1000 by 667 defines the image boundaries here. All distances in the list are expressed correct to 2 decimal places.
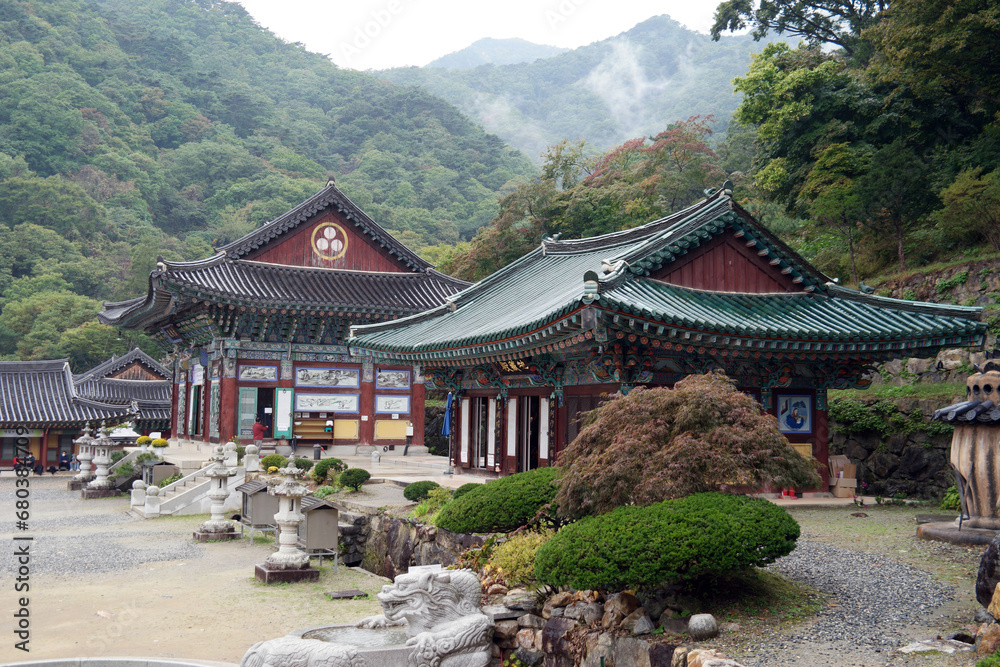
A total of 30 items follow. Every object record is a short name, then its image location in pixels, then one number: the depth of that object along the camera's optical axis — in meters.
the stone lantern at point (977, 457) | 10.69
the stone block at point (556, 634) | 8.41
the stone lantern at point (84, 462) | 28.81
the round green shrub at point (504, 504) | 10.87
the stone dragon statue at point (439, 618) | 8.27
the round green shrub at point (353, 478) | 20.69
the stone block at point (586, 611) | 8.33
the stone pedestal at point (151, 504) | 21.76
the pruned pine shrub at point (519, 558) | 10.20
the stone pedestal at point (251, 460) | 23.81
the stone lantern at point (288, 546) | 13.79
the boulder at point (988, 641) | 6.30
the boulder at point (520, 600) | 9.27
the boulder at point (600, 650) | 7.72
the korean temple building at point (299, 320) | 29.91
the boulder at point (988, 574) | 7.01
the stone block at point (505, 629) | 9.07
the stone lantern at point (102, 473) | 26.55
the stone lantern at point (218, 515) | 18.12
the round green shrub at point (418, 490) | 17.16
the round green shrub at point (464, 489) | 13.25
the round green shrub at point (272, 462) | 24.36
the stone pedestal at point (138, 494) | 22.78
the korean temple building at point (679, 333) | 13.93
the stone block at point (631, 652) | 7.35
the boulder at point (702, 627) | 7.20
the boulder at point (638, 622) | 7.65
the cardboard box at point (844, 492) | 17.16
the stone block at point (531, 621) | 9.01
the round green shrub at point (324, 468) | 22.22
